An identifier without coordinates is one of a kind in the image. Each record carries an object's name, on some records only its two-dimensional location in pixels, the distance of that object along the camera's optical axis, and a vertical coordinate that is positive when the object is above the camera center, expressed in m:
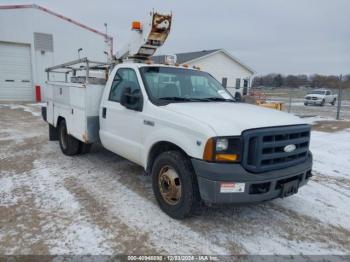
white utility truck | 3.13 -0.61
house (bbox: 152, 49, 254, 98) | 30.57 +2.45
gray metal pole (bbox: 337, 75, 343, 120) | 13.24 +0.29
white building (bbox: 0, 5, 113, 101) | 17.81 +2.45
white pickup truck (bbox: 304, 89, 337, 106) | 27.50 -0.75
